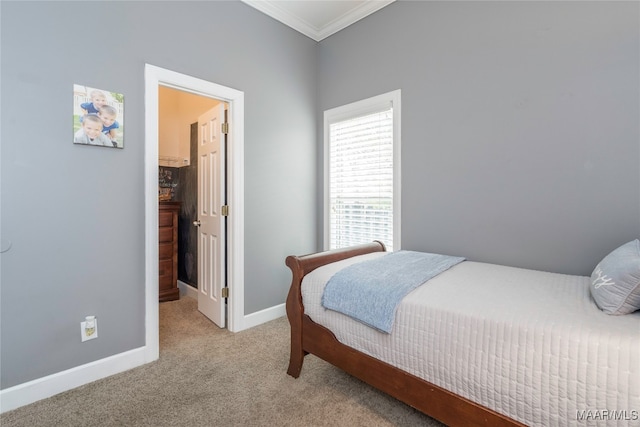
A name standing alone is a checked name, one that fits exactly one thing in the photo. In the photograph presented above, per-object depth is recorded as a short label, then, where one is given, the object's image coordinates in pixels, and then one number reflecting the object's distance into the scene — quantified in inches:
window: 104.2
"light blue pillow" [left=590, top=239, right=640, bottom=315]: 41.4
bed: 36.1
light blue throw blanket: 54.5
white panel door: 105.3
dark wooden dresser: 131.7
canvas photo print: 70.6
